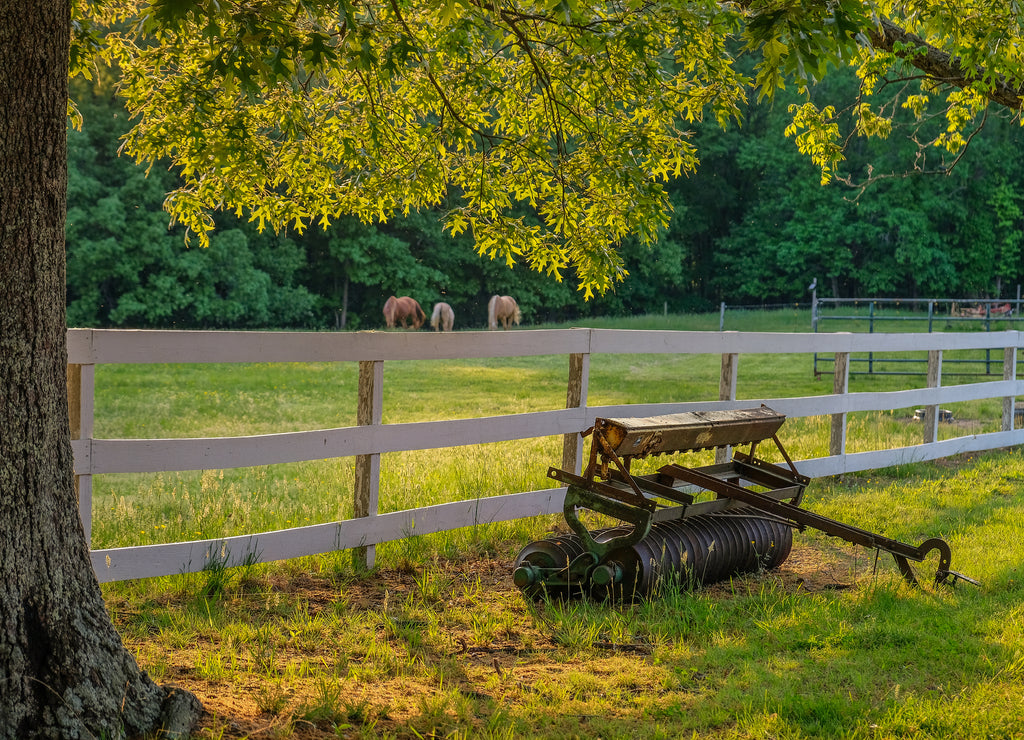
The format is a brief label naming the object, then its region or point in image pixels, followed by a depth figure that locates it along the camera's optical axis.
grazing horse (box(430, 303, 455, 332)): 35.39
